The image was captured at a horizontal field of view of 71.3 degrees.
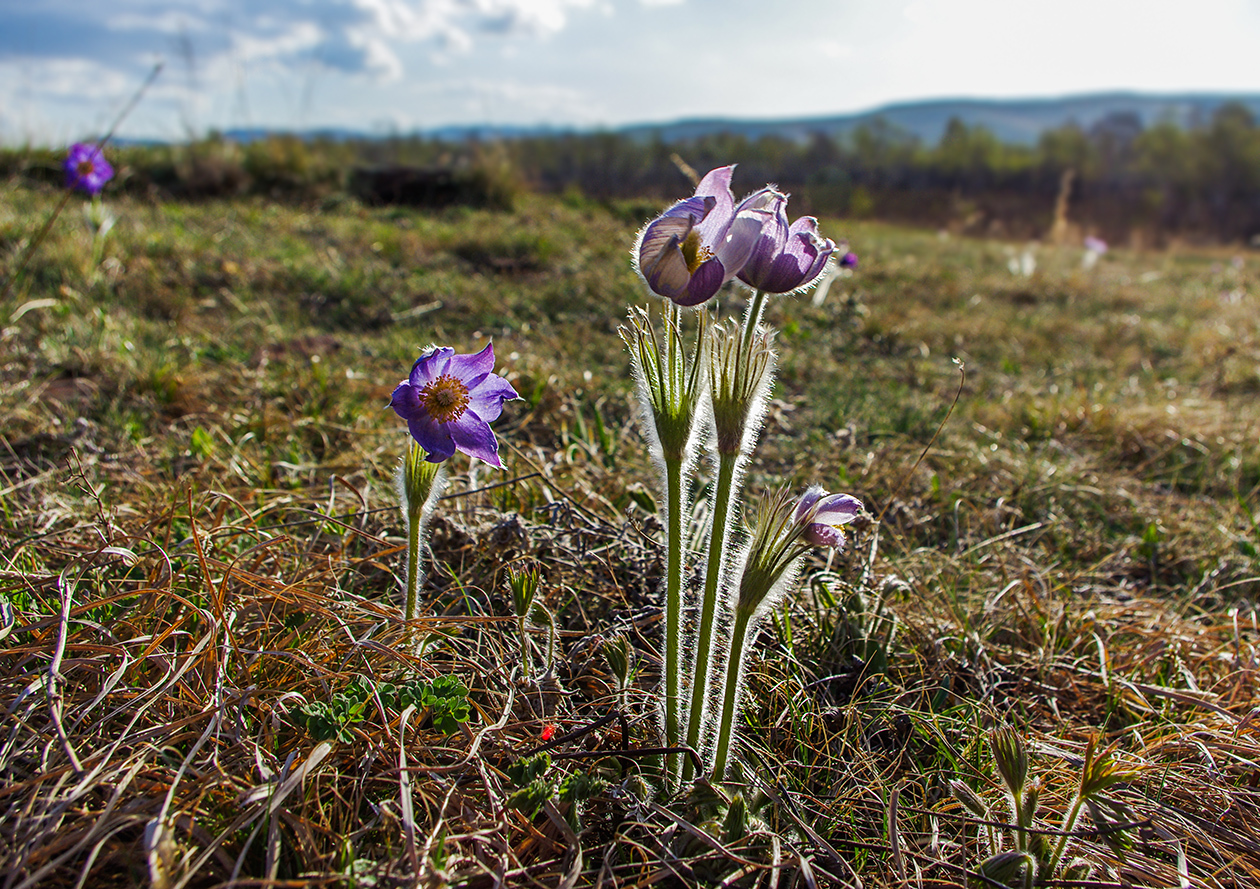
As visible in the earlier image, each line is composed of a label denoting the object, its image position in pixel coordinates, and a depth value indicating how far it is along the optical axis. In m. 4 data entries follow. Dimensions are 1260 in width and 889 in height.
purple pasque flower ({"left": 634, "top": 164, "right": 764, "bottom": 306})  0.27
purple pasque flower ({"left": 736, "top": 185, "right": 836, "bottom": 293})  0.28
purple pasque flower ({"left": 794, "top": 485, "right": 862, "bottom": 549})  0.31
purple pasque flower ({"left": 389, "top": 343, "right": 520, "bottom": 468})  0.32
